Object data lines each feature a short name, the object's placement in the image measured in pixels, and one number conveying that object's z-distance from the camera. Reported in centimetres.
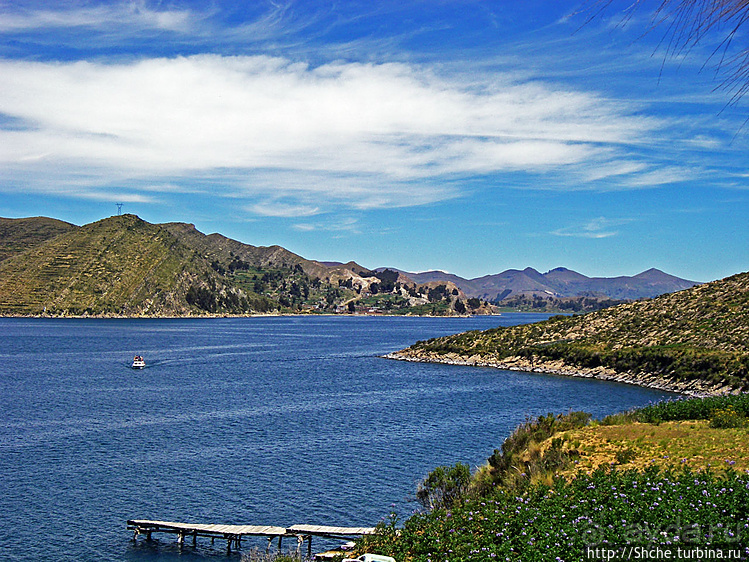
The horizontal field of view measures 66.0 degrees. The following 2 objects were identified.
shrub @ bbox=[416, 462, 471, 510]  2428
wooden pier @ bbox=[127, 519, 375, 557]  2656
